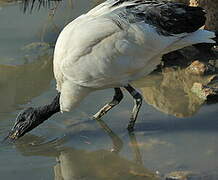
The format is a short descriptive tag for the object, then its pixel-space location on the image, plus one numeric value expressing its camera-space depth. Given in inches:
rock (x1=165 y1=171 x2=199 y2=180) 413.7
